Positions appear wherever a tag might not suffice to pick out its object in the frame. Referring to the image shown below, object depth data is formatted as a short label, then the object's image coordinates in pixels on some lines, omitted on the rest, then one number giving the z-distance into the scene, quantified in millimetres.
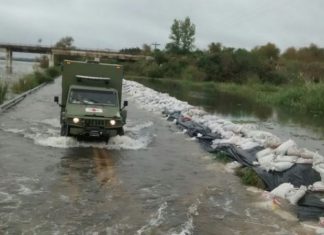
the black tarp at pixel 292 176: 10266
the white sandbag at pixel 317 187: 11508
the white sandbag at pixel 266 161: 12858
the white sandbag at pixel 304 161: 12659
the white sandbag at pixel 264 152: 14094
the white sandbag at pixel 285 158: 12914
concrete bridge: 111688
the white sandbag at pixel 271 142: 15180
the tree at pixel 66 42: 137175
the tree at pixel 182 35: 120500
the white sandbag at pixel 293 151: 13581
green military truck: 15672
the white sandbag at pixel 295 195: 10695
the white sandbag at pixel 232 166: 13947
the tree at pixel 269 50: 114750
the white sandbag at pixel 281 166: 12445
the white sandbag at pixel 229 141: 16562
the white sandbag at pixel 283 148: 13818
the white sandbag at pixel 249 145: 15281
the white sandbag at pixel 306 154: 13402
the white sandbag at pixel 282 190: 11109
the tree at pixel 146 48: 137650
